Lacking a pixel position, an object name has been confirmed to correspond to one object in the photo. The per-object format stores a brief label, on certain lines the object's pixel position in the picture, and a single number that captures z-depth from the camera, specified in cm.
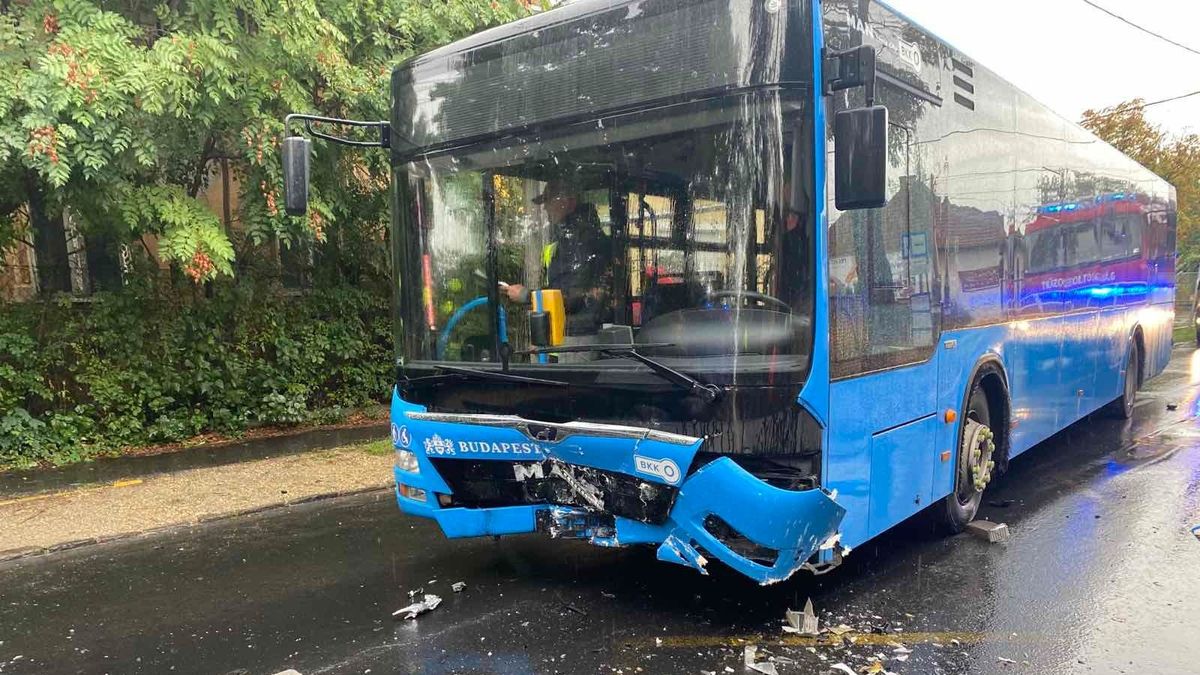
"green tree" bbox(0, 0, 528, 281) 632
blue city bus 353
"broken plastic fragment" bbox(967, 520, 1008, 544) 552
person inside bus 400
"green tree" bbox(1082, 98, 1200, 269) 2747
